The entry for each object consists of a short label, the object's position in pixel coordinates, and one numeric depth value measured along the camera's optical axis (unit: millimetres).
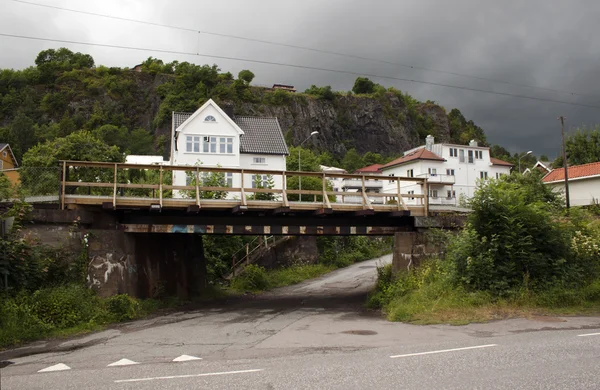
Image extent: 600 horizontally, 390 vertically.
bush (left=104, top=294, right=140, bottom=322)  15741
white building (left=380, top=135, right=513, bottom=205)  75000
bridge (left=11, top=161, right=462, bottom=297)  16406
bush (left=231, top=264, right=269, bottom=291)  30312
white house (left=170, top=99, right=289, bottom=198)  47000
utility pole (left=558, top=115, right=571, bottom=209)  39412
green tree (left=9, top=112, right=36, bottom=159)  103750
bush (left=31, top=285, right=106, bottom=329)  13773
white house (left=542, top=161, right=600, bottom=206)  42938
